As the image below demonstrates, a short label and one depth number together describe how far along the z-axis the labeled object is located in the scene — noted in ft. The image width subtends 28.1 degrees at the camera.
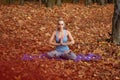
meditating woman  24.77
